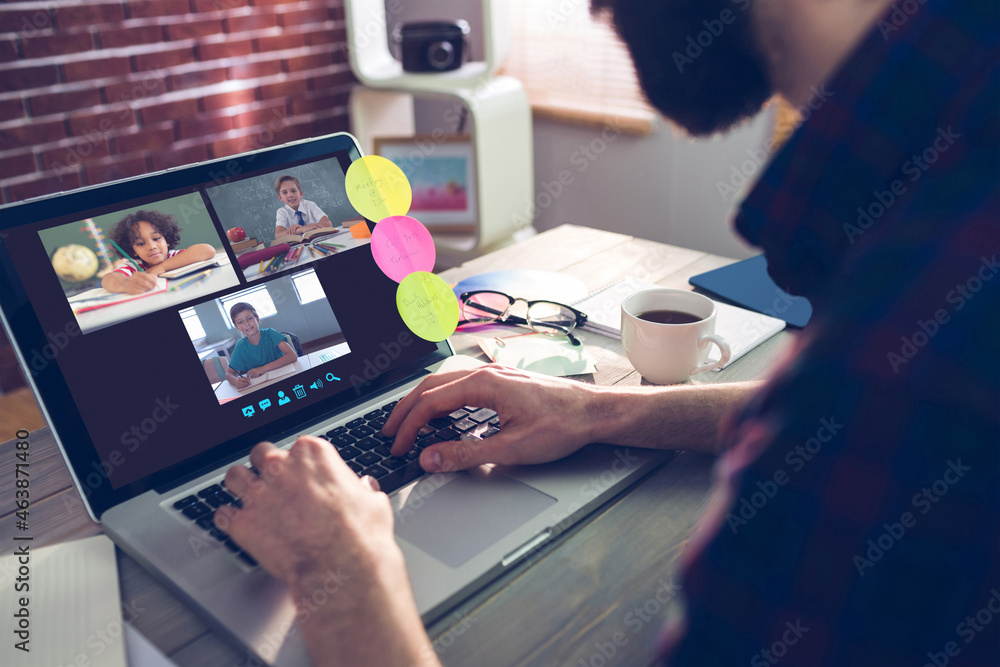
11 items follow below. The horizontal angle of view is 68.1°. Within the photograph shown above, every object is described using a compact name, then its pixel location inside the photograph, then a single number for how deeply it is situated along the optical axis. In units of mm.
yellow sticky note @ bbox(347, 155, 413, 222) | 825
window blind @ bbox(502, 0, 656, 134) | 2566
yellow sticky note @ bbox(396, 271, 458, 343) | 844
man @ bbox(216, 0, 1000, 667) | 358
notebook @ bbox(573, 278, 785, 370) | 982
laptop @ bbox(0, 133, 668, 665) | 587
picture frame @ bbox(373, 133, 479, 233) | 2396
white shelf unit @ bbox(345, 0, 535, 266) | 2201
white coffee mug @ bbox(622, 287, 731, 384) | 856
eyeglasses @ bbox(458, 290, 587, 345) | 1039
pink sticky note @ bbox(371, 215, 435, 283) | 835
